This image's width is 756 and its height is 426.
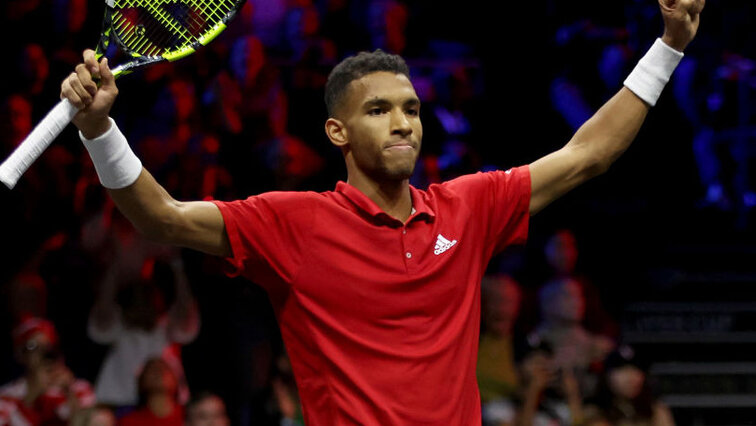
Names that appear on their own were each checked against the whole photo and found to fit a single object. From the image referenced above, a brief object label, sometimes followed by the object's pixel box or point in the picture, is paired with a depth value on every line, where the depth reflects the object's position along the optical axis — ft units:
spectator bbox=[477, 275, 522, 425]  37.52
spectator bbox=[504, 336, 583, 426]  37.60
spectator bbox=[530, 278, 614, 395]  39.60
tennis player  16.84
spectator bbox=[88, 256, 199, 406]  36.88
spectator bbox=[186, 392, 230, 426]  34.88
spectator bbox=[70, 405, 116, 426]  34.45
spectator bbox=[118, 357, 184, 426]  35.27
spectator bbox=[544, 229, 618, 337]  42.22
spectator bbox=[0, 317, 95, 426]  35.27
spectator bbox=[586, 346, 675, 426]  38.14
